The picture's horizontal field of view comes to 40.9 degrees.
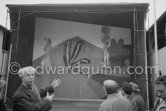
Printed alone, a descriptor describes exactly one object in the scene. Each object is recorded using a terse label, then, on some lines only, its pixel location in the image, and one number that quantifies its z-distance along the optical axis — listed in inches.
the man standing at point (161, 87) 97.7
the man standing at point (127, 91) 153.6
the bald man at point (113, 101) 113.7
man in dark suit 109.9
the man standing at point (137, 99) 159.8
